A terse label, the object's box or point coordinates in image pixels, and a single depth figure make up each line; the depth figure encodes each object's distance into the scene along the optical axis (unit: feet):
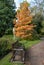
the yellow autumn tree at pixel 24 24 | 35.76
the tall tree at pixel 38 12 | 48.55
